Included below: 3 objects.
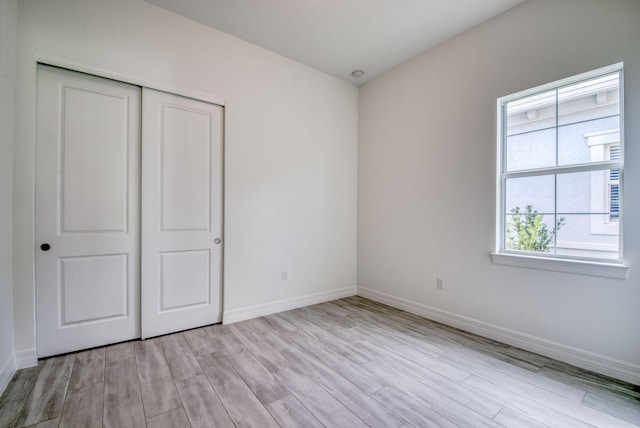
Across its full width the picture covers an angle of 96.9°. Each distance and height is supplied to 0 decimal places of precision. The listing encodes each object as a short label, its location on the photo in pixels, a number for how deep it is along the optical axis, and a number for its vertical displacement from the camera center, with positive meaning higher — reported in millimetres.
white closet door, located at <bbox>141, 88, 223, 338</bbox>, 2660 -18
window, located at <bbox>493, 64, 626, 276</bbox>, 2207 +369
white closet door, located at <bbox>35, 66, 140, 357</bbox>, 2240 -7
